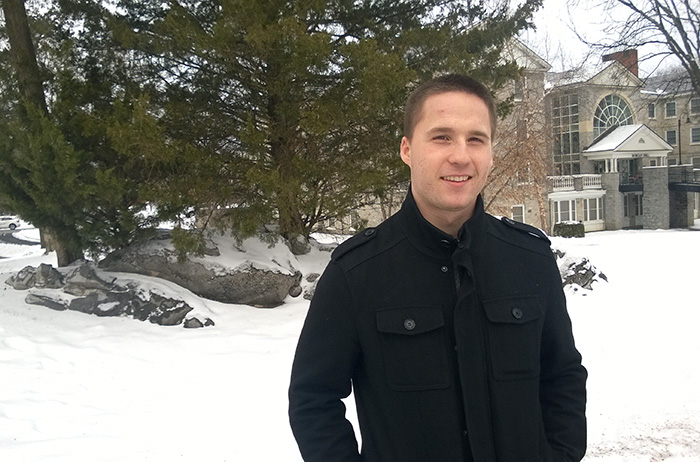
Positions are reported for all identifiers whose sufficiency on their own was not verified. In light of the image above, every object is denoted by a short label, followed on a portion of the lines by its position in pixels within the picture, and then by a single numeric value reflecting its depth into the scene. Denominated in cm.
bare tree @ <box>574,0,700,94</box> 1215
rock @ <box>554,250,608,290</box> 1066
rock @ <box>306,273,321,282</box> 1045
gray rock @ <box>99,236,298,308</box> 955
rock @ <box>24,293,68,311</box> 869
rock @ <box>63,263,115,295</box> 905
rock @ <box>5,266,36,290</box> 949
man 174
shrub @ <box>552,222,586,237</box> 2547
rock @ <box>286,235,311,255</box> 1134
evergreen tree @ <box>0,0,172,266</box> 838
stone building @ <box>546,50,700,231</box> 3412
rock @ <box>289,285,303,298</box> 1010
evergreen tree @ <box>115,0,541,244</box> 840
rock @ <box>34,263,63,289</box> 939
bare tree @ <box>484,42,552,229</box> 2136
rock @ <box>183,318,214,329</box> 844
